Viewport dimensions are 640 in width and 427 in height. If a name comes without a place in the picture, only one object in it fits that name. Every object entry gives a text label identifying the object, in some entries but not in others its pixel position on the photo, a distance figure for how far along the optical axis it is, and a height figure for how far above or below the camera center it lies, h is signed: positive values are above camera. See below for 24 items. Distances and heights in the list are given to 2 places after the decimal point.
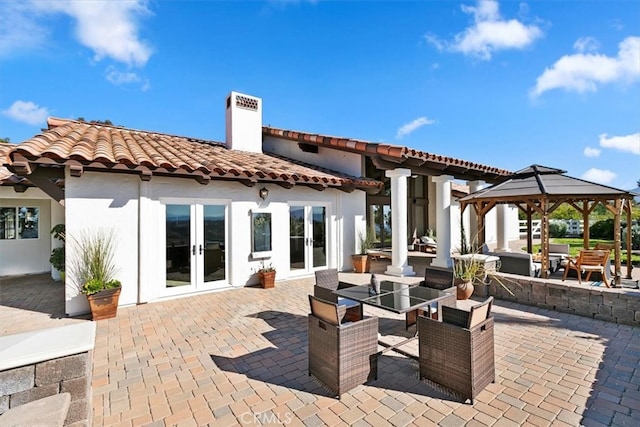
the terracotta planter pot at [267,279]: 9.16 -1.90
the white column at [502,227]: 13.21 -0.51
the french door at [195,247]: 8.24 -0.81
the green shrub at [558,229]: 26.42 -1.24
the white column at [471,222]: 18.77 -0.40
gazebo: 8.35 +0.58
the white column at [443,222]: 11.24 -0.22
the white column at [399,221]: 10.20 -0.15
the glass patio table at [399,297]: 4.54 -1.38
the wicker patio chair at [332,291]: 5.45 -1.46
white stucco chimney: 12.68 +4.20
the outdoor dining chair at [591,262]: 7.95 -1.30
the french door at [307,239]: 10.59 -0.78
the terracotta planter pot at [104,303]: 6.54 -1.88
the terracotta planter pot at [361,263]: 11.13 -1.73
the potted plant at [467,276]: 7.71 -1.60
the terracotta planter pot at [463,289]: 7.69 -1.90
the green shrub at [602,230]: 22.78 -1.19
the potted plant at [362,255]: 11.16 -1.44
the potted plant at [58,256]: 9.27 -1.15
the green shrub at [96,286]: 6.58 -1.50
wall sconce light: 9.52 +0.83
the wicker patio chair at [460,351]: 3.50 -1.69
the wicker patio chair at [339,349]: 3.66 -1.69
